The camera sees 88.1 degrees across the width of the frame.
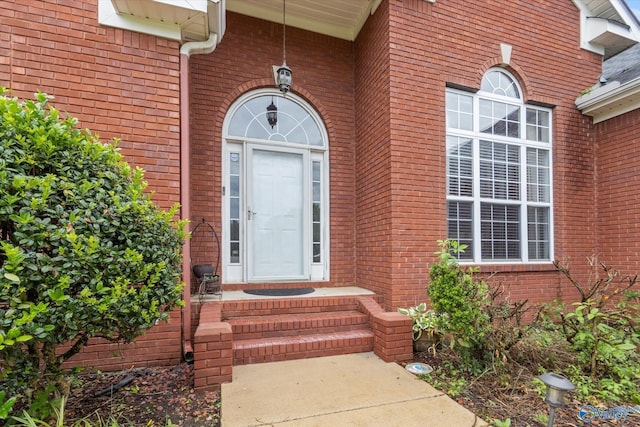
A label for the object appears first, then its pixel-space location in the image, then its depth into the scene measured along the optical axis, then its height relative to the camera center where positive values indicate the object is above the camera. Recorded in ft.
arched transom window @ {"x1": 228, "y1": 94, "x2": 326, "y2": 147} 16.14 +4.64
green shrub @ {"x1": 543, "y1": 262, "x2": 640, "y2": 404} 9.40 -4.36
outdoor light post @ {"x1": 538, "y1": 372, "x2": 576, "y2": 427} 6.53 -3.52
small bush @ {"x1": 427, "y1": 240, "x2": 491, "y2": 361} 10.02 -2.82
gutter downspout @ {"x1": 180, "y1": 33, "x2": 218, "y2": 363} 11.60 +2.15
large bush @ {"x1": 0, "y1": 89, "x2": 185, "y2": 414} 5.96 -0.63
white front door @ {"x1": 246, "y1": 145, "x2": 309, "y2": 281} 16.12 -0.01
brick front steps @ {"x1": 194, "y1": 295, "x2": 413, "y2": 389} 9.57 -4.12
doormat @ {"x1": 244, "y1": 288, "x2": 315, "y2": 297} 14.14 -3.42
